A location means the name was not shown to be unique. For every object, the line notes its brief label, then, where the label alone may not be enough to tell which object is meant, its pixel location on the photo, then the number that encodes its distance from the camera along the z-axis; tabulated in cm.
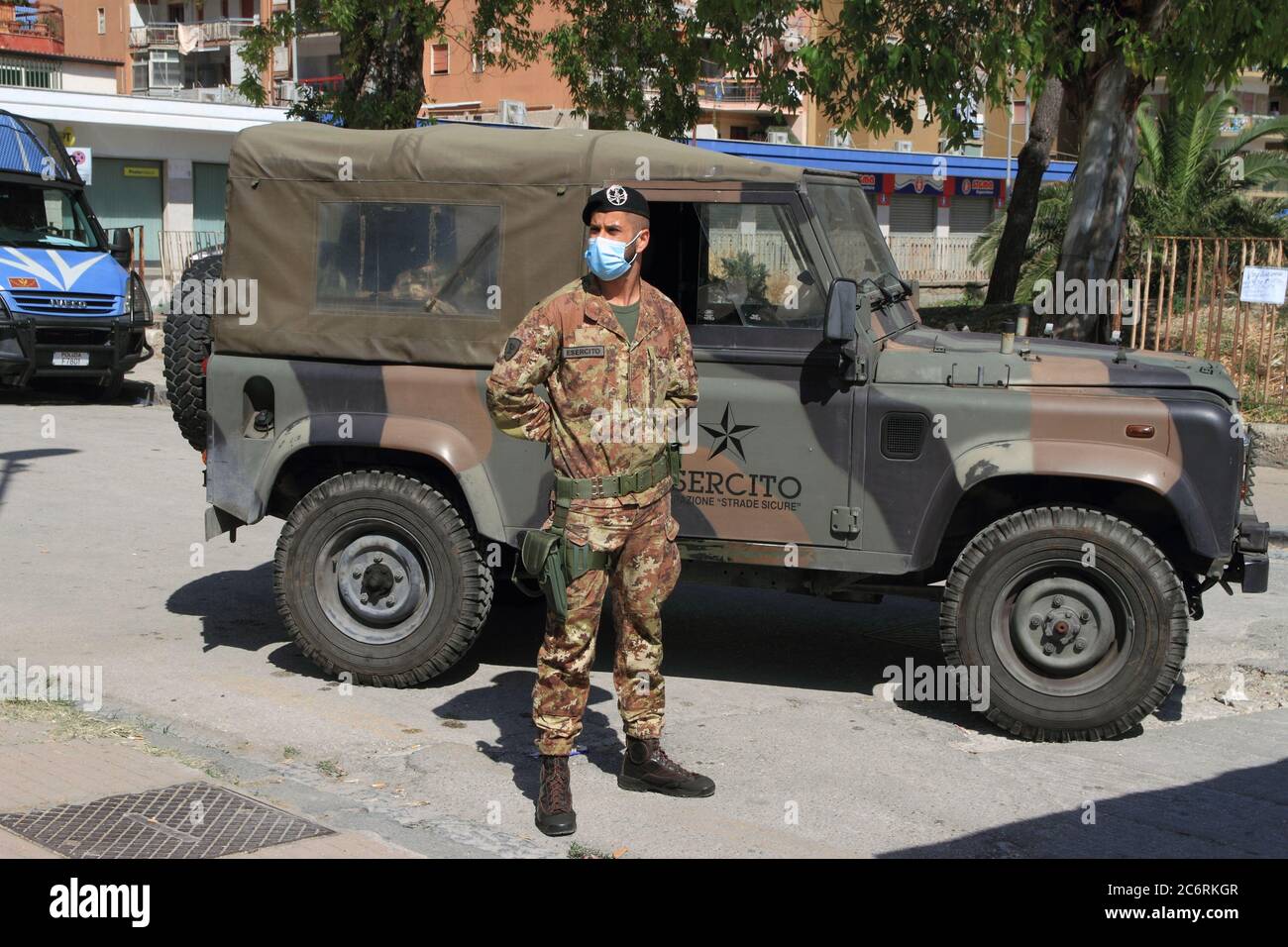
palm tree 2322
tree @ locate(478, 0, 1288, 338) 1152
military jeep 596
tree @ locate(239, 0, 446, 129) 1523
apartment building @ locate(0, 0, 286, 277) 3234
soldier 504
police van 1647
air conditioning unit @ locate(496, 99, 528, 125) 3572
